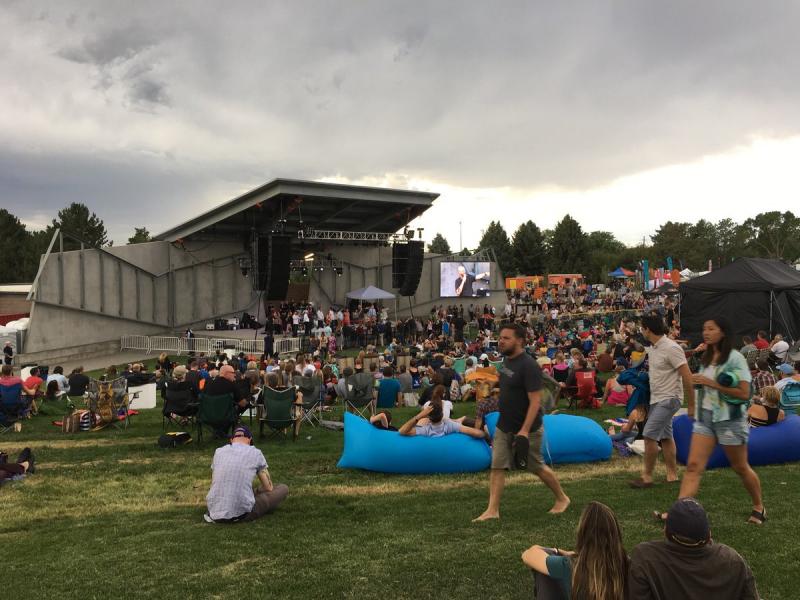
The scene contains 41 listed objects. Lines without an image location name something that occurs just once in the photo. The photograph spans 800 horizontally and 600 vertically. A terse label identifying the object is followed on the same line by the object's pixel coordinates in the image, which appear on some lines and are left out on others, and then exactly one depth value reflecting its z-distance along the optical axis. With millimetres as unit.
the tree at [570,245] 64438
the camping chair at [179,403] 9125
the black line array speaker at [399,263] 29859
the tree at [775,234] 70875
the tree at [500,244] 69362
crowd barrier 22078
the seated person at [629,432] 7075
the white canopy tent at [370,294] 27969
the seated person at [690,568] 2441
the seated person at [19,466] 6747
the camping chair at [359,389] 9984
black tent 16906
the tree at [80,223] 61094
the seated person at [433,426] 6719
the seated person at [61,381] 12992
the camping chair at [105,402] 10070
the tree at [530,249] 65750
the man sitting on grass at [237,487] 5066
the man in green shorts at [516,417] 4473
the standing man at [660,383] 5078
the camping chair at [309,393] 9828
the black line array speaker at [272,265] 23984
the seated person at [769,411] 6426
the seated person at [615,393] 10969
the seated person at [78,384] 12984
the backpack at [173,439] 8445
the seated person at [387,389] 11281
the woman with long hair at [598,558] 2381
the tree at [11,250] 54812
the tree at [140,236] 68819
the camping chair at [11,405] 9539
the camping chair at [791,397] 8664
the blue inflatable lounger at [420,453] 6590
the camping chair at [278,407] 8539
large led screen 33906
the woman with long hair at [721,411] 4172
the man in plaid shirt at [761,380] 8523
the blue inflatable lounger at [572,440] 6824
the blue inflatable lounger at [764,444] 6250
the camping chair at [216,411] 8266
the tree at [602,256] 70006
